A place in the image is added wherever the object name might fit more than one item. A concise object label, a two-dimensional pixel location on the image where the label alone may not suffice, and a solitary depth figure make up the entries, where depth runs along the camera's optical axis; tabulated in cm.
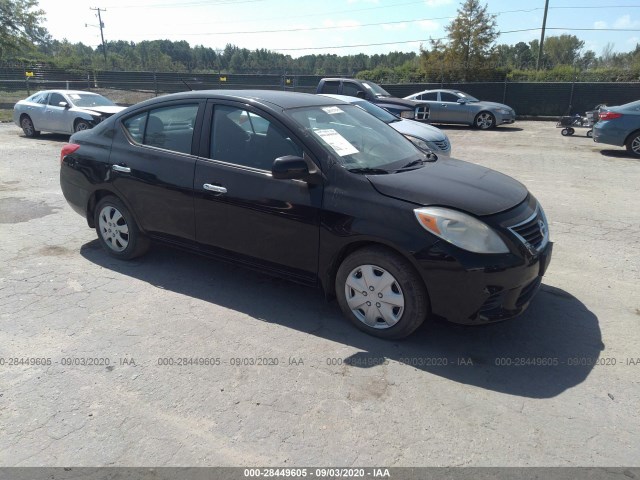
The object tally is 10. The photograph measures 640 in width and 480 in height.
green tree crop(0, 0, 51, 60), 3928
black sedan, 342
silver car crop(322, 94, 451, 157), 933
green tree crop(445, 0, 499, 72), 2931
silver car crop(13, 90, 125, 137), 1377
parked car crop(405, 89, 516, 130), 1917
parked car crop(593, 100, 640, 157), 1204
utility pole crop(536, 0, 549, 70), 3512
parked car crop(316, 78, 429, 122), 1465
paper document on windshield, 397
